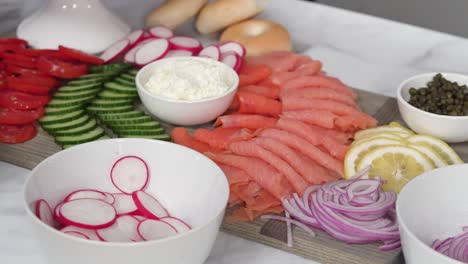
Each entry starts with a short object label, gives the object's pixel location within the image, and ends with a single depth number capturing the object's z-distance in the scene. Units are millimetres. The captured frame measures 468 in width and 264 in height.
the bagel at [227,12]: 1452
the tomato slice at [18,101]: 1213
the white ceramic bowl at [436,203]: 980
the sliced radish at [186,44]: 1373
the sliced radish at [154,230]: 963
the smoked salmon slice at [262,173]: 1086
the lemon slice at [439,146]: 1148
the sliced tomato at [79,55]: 1295
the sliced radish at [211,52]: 1345
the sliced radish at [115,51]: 1348
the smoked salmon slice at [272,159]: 1095
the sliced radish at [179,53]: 1363
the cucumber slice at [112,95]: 1251
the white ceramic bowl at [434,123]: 1184
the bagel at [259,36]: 1399
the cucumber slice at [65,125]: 1193
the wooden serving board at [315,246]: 1018
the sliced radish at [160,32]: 1403
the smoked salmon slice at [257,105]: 1243
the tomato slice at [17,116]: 1196
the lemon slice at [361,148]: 1127
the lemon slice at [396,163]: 1117
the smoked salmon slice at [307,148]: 1130
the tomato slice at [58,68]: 1271
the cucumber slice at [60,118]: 1204
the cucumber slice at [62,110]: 1224
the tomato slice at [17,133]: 1179
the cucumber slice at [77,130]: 1186
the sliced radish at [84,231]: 945
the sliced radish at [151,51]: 1337
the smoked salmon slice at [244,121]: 1204
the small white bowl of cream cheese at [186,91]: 1207
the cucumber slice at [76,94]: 1243
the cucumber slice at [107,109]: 1224
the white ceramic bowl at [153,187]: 905
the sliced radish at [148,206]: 999
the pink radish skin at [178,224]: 976
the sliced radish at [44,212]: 947
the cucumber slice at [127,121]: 1204
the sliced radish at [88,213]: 953
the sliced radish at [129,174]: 1019
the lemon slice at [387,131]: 1181
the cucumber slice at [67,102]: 1233
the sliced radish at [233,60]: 1321
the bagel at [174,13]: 1457
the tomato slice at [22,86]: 1230
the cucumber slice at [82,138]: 1173
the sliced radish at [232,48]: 1362
